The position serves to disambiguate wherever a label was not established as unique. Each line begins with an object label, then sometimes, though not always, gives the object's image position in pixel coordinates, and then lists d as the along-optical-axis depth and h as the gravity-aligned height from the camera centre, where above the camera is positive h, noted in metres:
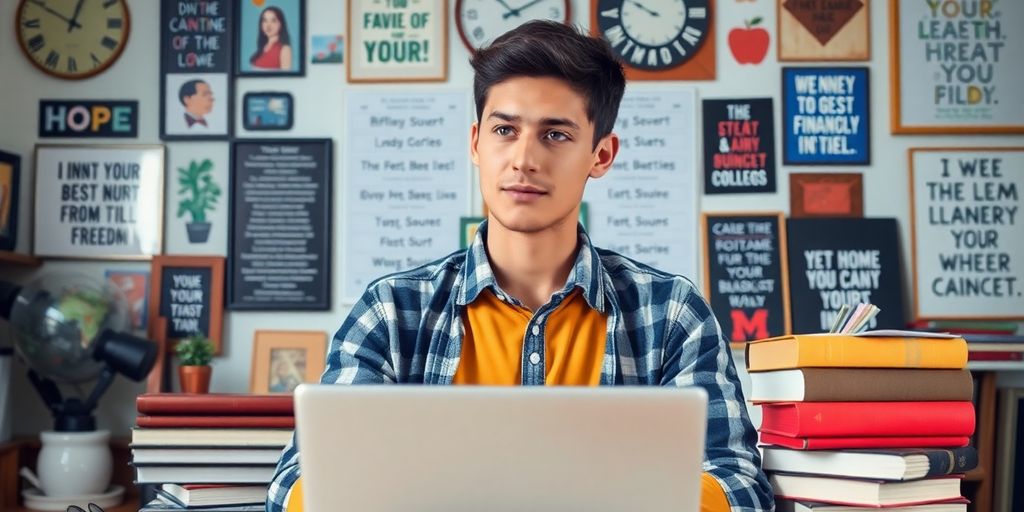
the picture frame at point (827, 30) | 2.75 +0.70
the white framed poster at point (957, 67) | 2.74 +0.60
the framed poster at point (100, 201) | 2.72 +0.25
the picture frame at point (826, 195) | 2.72 +0.26
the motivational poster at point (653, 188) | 2.71 +0.28
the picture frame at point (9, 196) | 2.62 +0.25
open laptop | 0.79 -0.12
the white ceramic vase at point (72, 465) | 2.38 -0.39
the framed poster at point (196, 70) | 2.74 +0.60
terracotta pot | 2.54 -0.21
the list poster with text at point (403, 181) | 2.72 +0.30
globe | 2.39 -0.07
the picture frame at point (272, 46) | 2.76 +0.67
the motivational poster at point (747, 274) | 2.69 +0.05
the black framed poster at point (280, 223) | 2.72 +0.19
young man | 1.44 +0.00
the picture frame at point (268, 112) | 2.75 +0.48
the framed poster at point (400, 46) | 2.75 +0.66
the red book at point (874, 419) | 1.27 -0.16
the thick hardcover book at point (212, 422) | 1.67 -0.21
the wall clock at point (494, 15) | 2.75 +0.74
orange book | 1.28 -0.07
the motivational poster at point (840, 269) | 2.69 +0.06
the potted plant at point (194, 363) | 2.55 -0.17
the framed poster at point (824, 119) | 2.73 +0.46
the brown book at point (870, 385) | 1.28 -0.12
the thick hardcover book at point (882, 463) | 1.23 -0.21
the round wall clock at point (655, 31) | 2.74 +0.70
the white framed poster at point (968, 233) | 2.71 +0.16
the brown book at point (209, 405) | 1.67 -0.18
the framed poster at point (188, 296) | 2.70 +0.00
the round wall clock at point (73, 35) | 2.75 +0.69
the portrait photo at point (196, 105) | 2.74 +0.50
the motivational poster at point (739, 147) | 2.72 +0.39
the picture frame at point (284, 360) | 2.67 -0.17
